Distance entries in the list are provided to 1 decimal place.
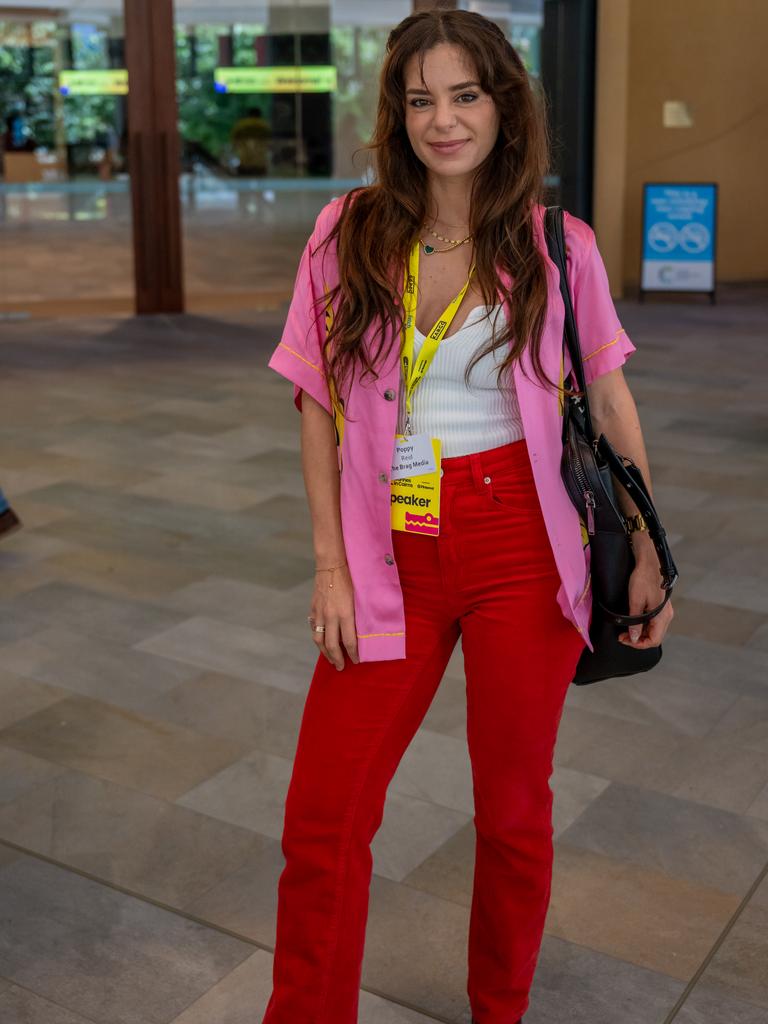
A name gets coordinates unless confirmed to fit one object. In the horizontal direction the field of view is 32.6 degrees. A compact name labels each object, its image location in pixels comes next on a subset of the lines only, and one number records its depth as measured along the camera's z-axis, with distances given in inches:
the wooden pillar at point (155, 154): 426.9
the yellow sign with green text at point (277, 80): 441.1
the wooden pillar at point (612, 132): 455.2
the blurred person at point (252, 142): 447.8
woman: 76.0
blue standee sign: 449.7
